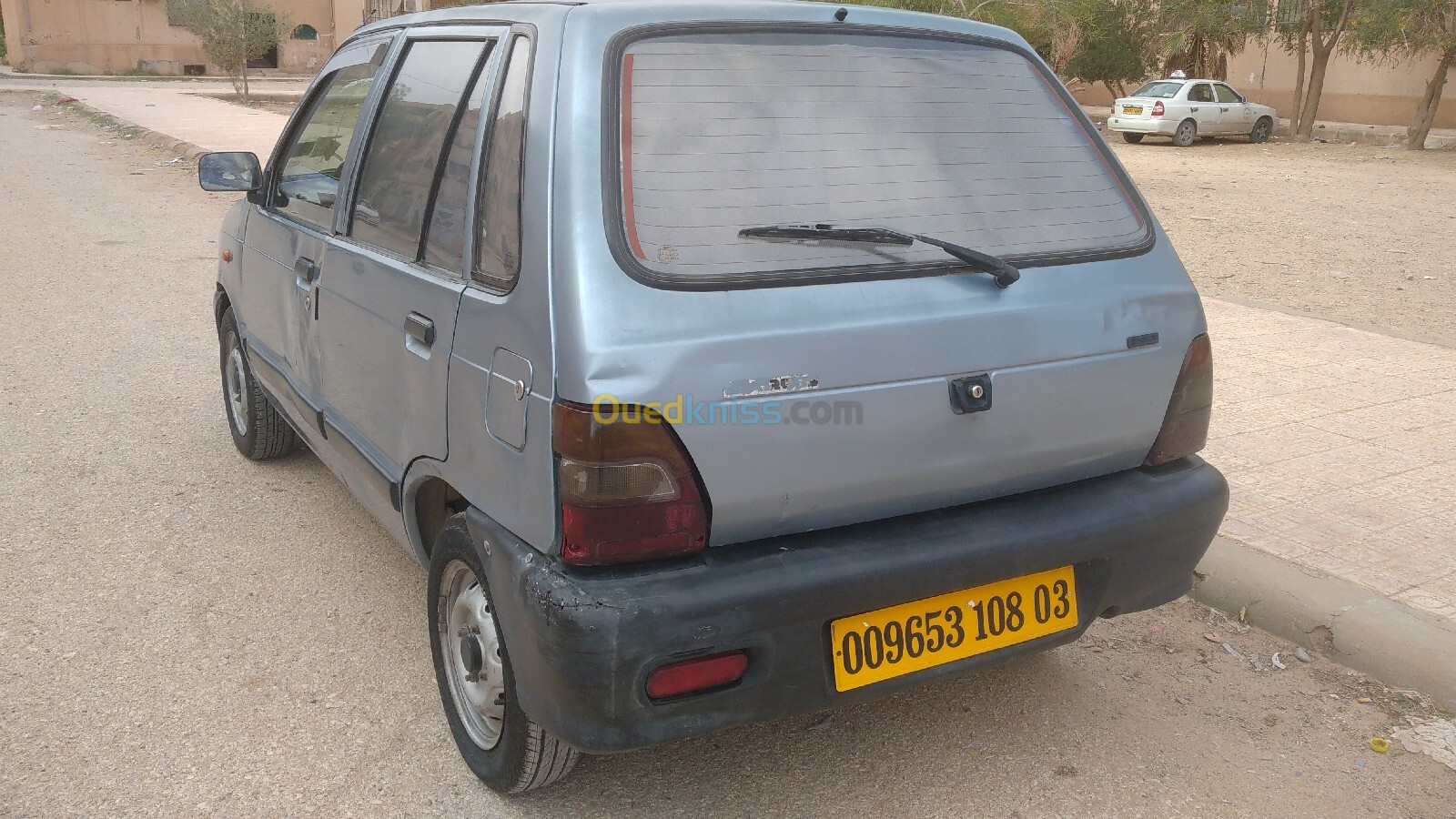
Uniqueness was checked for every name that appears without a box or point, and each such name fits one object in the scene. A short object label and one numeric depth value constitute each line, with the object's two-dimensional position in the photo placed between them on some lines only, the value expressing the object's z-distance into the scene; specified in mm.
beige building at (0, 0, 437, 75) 45938
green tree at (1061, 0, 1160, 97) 31500
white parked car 23969
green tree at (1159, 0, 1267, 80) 24609
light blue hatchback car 2211
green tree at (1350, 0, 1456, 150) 20812
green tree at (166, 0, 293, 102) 31891
